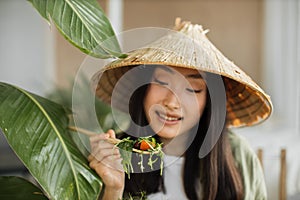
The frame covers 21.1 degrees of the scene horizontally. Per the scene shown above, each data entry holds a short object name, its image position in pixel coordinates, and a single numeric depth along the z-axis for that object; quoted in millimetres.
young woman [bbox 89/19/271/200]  1660
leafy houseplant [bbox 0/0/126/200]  1558
